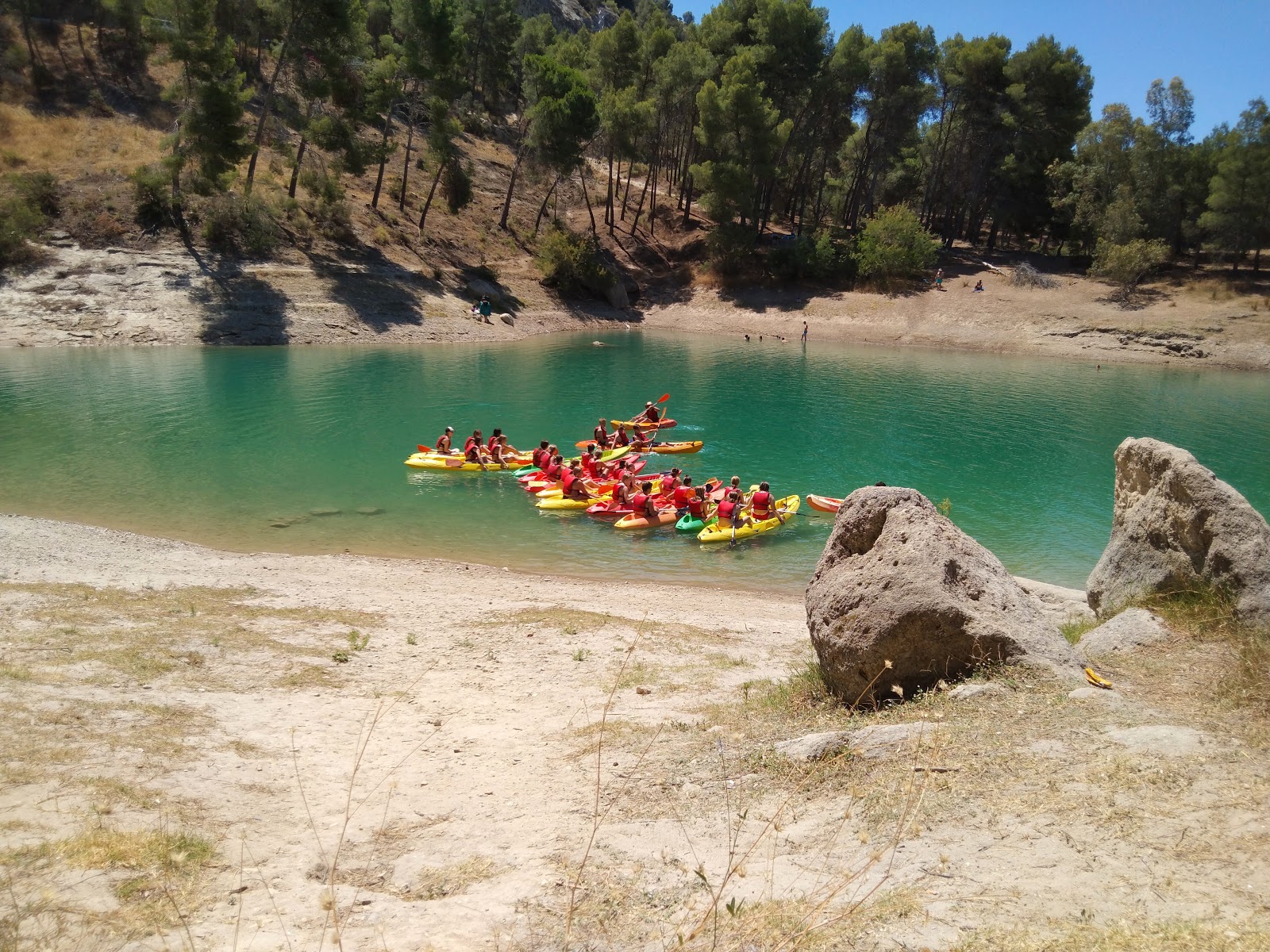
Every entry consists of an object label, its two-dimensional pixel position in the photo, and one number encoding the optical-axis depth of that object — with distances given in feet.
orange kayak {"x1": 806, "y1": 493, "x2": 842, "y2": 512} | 67.67
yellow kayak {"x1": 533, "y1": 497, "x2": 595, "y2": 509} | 69.00
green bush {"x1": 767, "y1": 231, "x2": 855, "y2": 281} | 203.00
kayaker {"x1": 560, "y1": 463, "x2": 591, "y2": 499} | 69.62
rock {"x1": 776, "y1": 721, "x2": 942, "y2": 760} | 19.53
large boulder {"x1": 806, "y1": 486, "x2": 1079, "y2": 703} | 23.59
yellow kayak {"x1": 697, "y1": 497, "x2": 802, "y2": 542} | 63.52
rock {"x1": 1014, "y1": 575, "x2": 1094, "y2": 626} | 39.65
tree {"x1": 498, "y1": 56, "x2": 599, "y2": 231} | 183.21
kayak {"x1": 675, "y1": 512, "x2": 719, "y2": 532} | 65.62
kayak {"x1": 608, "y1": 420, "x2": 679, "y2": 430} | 94.54
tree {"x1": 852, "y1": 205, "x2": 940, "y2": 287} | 197.77
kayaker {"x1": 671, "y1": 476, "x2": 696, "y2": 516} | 67.82
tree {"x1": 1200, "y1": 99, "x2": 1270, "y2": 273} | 177.58
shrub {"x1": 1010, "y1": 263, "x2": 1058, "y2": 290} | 190.19
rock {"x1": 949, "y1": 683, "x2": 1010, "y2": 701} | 21.66
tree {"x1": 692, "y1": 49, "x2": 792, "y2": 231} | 194.59
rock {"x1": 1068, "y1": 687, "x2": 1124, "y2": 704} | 20.92
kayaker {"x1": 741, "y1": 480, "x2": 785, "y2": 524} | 65.62
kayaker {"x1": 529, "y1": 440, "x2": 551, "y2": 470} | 75.92
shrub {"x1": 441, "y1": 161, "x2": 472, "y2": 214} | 189.06
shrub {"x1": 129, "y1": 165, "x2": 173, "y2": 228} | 142.82
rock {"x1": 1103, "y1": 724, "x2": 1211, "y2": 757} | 17.63
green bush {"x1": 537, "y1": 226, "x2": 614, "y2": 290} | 189.06
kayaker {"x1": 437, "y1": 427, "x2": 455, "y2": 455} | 79.05
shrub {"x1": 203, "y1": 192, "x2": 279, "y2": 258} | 149.89
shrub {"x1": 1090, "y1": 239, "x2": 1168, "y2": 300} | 178.19
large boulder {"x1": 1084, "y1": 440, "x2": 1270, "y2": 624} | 28.53
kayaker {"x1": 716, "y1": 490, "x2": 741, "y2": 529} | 64.95
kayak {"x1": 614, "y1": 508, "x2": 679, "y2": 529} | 66.03
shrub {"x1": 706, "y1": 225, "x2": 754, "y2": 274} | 204.54
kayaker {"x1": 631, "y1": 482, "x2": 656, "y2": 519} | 66.95
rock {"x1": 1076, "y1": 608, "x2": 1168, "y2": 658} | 26.68
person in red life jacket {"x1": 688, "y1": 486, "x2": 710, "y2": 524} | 66.80
